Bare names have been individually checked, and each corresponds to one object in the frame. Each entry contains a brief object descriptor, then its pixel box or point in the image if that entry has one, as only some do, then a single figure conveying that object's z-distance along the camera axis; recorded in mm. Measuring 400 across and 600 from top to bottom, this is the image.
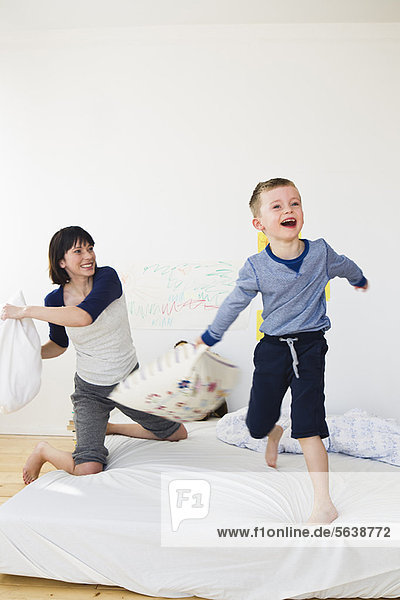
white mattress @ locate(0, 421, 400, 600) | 1470
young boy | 1728
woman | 2047
